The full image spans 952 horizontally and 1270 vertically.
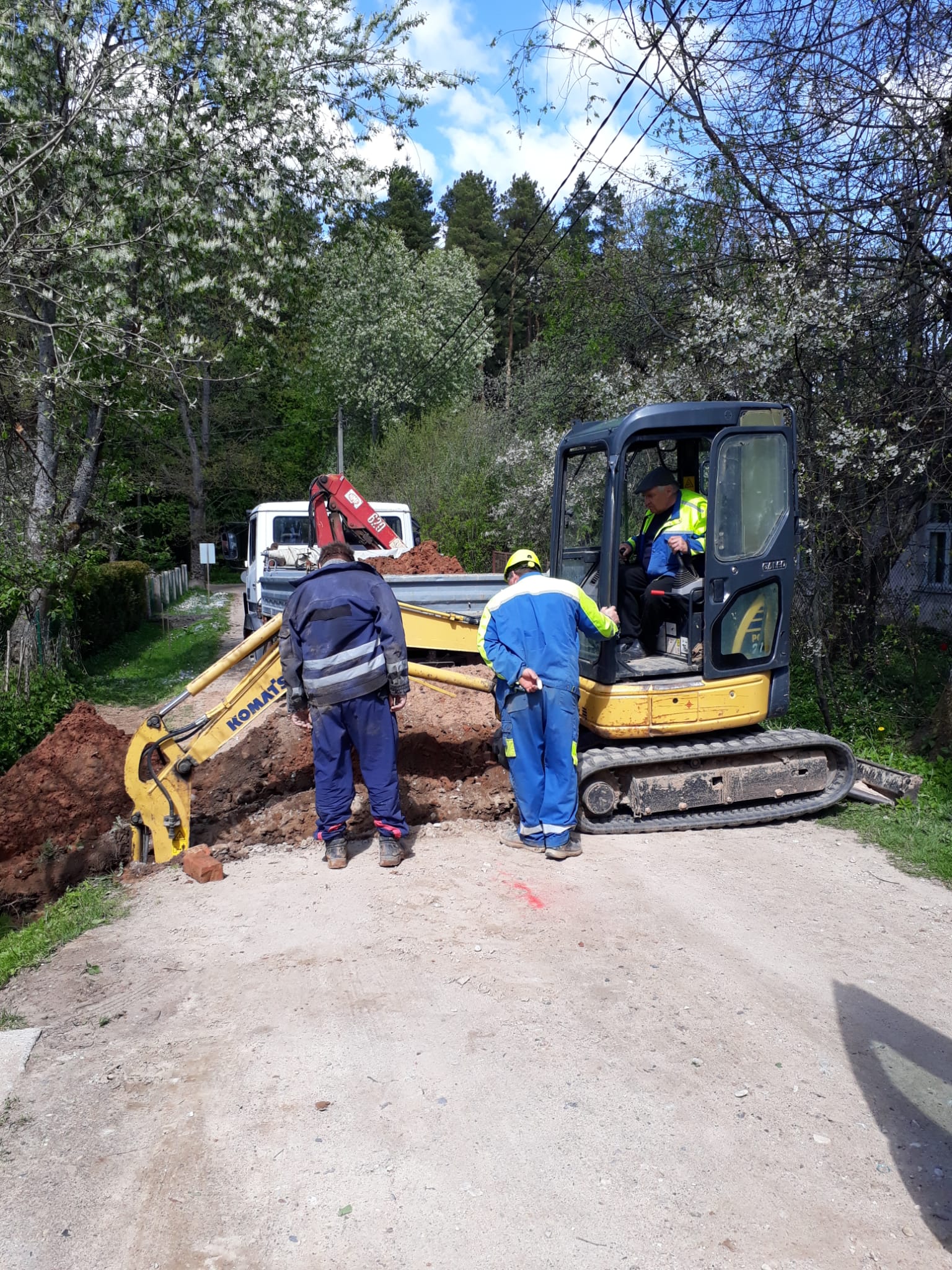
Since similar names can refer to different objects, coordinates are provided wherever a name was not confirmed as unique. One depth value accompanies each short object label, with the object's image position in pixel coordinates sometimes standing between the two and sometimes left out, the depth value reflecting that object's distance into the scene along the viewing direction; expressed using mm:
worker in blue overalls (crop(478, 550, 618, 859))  5977
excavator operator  6469
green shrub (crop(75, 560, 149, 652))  16547
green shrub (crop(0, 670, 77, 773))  9969
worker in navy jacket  5750
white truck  13836
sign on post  28473
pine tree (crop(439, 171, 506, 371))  45781
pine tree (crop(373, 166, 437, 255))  47625
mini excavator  6074
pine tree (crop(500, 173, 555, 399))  39391
